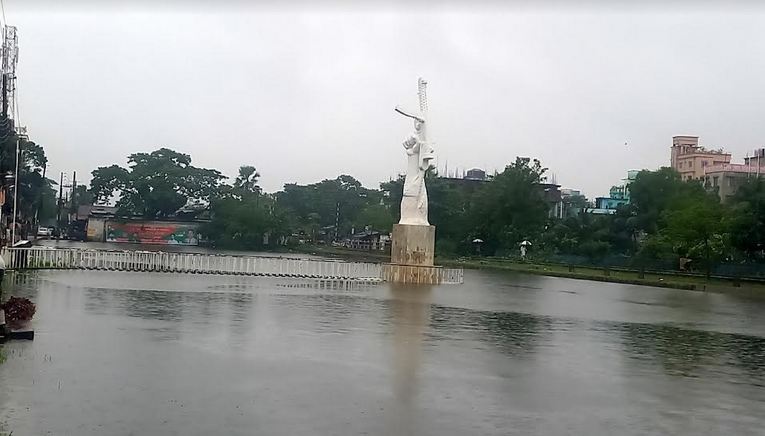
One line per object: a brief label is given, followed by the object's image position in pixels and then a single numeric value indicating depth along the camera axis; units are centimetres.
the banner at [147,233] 6862
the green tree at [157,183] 7238
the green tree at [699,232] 4288
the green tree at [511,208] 6244
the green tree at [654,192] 5616
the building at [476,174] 9712
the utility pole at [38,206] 6266
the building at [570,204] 8719
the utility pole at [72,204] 7476
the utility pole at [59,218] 7136
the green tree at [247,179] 8098
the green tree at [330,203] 8350
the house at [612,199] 7944
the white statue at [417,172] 3341
